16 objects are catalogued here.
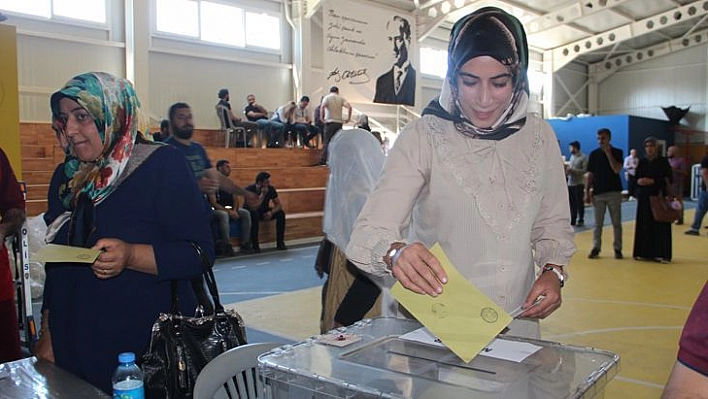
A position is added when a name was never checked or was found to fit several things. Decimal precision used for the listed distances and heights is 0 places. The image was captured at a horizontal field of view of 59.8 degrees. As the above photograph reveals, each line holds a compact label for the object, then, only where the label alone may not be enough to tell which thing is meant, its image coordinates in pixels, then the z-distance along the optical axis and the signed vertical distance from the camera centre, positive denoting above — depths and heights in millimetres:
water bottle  1392 -489
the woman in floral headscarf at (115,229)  1742 -165
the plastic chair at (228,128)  13094 +926
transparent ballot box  1049 -369
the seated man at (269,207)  9227 -537
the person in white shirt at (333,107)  12570 +1314
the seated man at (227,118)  12913 +1158
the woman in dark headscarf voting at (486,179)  1502 -21
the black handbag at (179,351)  1622 -483
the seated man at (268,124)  13664 +1055
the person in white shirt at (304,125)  13969 +1045
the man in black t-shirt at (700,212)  10266 -738
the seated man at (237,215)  8766 -622
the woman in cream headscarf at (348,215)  2943 -214
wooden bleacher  9609 -2
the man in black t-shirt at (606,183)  7949 -177
